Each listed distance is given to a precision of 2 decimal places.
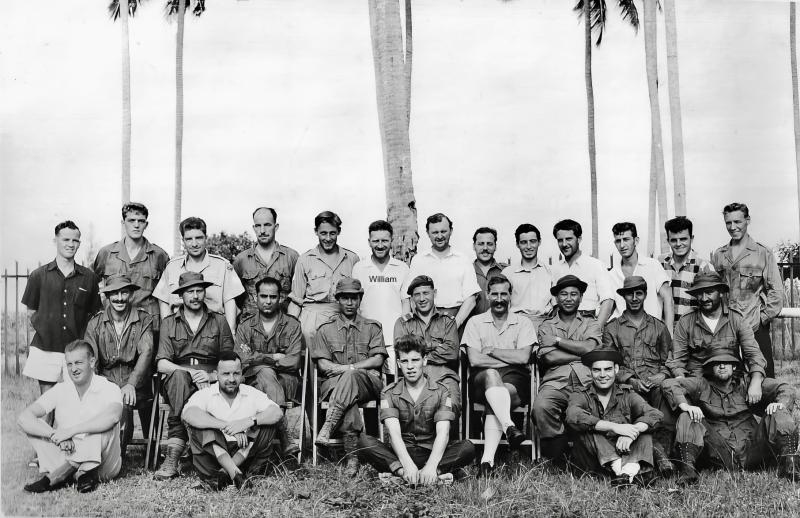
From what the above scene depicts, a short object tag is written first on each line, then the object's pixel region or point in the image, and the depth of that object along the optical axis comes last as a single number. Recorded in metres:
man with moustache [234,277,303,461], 5.88
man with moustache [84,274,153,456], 5.84
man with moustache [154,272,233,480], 5.77
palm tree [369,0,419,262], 7.82
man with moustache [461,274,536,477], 5.48
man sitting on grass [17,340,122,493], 5.40
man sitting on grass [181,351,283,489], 5.26
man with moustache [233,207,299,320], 6.55
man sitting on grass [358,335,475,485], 5.24
